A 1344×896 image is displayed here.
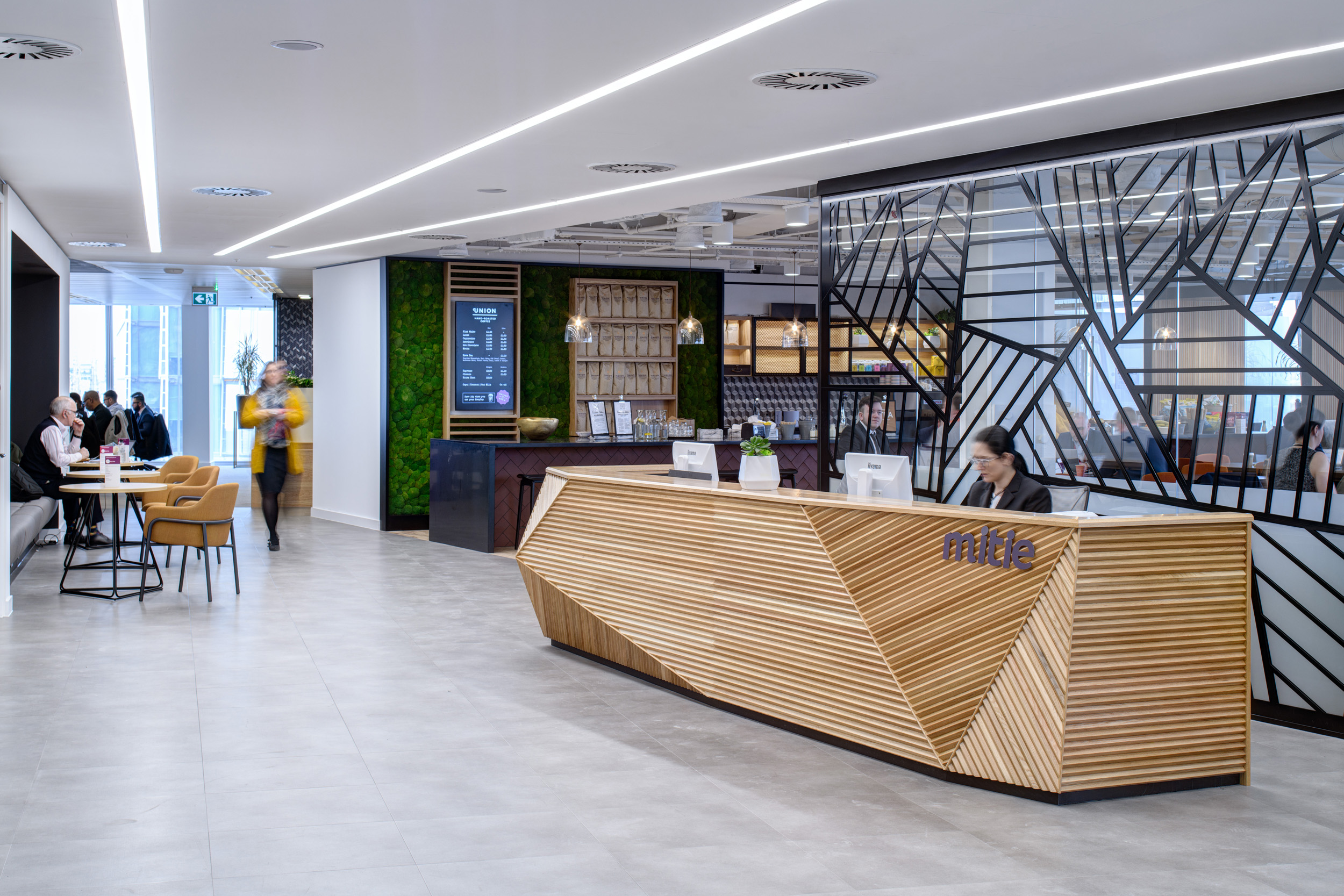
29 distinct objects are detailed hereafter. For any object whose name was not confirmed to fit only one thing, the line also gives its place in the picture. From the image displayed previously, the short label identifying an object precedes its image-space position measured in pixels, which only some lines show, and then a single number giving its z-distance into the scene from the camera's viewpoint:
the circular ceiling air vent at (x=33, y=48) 4.51
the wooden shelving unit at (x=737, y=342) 15.97
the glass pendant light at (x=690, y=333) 12.88
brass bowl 12.22
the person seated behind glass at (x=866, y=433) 7.86
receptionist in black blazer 5.48
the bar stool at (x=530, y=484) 11.31
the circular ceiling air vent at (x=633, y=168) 7.11
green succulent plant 6.00
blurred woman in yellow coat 10.93
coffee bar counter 11.40
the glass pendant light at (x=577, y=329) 12.28
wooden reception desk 4.29
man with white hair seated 10.37
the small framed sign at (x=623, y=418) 14.02
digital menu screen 13.44
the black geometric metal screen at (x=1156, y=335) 5.45
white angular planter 5.90
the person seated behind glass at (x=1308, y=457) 5.40
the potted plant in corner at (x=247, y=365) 22.61
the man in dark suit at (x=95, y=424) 12.93
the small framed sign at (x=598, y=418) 13.76
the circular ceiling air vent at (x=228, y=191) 8.18
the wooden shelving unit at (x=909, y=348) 7.36
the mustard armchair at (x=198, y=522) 8.22
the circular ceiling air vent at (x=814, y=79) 4.89
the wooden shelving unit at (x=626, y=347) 14.12
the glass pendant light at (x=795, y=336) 14.08
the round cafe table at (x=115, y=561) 8.53
